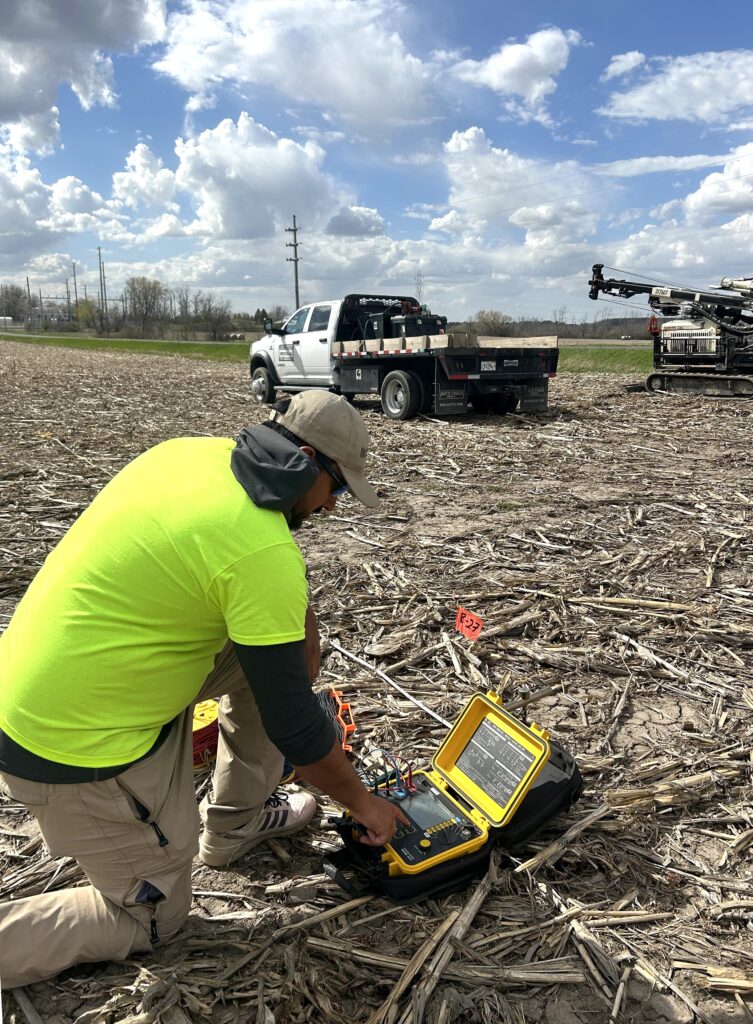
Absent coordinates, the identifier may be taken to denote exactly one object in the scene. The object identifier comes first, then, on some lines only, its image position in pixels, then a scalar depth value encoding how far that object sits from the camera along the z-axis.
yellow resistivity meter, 2.47
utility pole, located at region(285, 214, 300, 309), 54.72
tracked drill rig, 15.77
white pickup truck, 12.13
